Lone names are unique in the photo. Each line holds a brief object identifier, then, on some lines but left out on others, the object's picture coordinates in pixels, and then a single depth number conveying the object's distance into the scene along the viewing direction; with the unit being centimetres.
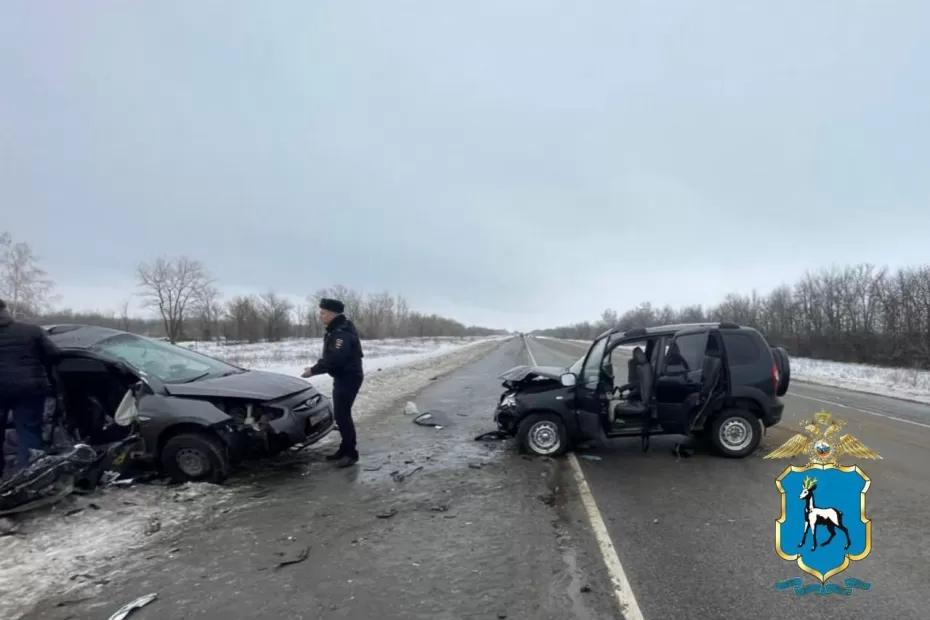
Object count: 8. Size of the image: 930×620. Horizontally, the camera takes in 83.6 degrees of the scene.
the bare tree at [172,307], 9544
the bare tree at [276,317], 9362
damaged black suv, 698
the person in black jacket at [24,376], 551
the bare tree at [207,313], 9744
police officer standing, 678
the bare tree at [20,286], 4222
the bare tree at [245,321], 8981
